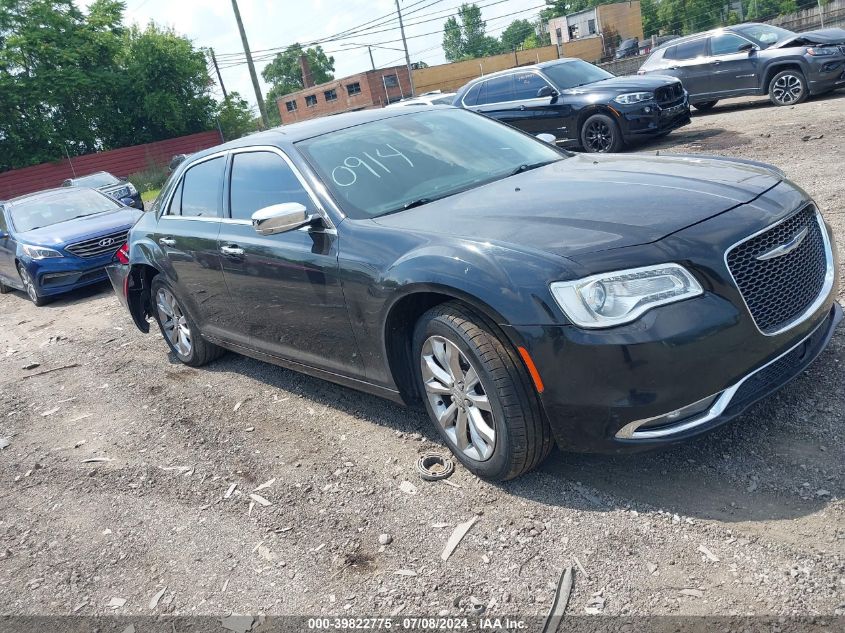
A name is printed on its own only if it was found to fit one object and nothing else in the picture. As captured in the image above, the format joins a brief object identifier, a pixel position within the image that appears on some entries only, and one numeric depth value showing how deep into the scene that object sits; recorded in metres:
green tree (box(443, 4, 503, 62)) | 115.19
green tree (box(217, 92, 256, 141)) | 45.41
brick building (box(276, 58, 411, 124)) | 69.38
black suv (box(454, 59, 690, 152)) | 12.27
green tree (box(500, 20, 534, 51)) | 113.38
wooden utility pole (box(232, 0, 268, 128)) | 30.58
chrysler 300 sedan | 2.99
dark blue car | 10.61
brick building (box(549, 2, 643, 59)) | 69.19
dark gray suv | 13.67
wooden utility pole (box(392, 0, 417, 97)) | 52.41
